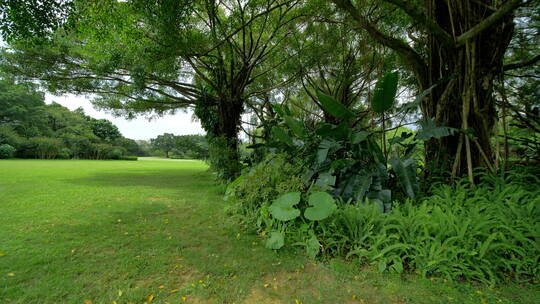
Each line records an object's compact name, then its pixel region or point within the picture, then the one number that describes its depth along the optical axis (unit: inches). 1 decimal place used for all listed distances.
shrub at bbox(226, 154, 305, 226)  114.1
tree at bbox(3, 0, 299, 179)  148.9
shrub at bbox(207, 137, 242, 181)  244.4
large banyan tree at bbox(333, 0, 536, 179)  116.0
